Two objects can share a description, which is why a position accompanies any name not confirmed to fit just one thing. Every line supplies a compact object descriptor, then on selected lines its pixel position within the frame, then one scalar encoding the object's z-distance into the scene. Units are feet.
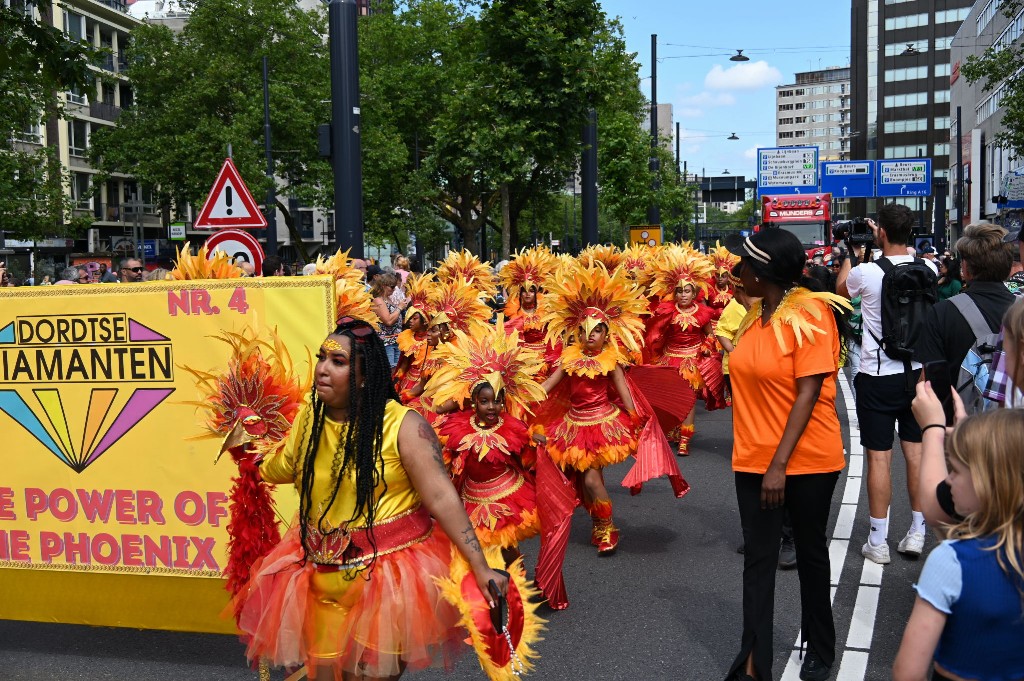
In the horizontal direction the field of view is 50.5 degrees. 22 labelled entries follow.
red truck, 135.23
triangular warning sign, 33.35
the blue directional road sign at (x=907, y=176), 153.79
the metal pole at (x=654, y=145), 108.37
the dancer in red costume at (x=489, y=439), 19.77
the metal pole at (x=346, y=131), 32.55
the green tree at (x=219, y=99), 135.23
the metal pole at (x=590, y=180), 60.95
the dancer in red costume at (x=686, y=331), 37.78
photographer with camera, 21.20
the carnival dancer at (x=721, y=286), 41.65
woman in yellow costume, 11.82
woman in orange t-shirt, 15.12
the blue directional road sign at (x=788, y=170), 145.59
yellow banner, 16.84
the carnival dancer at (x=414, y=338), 31.68
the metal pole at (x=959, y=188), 145.94
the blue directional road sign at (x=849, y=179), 156.56
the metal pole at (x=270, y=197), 114.52
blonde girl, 8.18
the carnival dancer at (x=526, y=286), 36.94
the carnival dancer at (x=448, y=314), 30.14
